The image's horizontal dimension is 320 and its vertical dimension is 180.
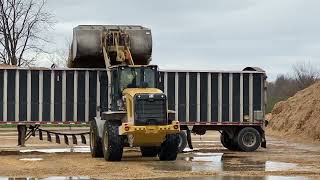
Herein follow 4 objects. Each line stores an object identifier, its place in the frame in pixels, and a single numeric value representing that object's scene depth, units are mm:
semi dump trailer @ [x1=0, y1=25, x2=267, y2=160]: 23469
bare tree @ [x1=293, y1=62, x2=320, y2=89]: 85000
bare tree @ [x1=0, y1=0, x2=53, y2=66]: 56094
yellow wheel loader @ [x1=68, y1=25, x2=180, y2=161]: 22250
